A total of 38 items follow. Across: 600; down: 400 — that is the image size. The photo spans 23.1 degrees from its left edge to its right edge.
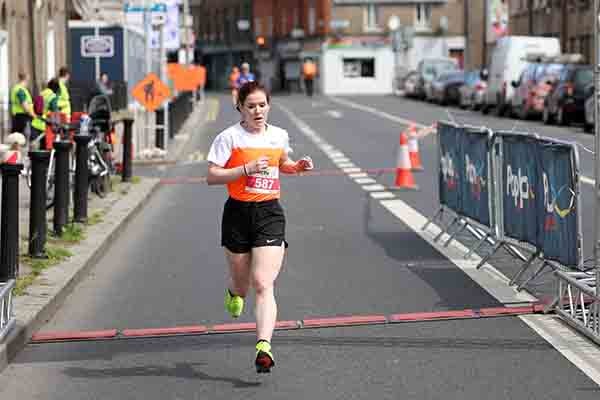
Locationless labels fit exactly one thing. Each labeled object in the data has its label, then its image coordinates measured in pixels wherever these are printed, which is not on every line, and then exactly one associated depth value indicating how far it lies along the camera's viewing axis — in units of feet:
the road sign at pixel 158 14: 97.71
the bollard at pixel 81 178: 47.24
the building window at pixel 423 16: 305.73
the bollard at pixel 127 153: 65.62
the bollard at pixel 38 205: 36.86
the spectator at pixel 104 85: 137.84
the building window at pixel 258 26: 367.66
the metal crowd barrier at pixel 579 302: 27.17
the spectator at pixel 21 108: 79.71
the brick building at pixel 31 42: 107.76
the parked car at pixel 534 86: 131.34
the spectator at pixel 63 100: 73.34
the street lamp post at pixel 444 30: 300.40
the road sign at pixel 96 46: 128.57
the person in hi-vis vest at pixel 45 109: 71.67
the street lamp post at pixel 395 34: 286.66
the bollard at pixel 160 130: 88.84
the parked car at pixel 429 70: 221.35
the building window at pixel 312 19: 316.48
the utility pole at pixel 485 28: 257.55
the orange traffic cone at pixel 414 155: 74.45
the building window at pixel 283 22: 348.28
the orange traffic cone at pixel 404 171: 63.77
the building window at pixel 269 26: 360.89
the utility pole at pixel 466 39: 282.07
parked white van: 148.97
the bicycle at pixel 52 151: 53.83
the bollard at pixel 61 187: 43.32
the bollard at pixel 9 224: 32.07
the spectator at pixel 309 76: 259.19
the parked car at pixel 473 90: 165.33
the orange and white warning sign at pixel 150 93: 85.92
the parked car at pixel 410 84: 231.71
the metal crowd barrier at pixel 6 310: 26.40
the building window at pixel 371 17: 304.09
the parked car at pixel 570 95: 119.24
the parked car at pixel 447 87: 192.85
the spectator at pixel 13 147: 45.73
